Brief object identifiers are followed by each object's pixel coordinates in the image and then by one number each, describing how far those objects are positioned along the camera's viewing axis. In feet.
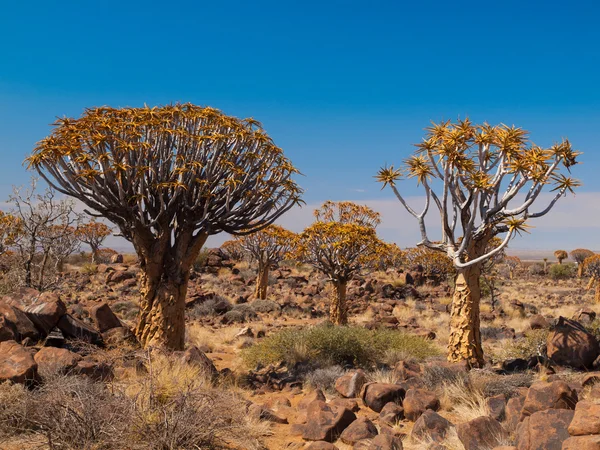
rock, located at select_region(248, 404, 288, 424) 20.89
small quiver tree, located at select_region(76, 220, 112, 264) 121.80
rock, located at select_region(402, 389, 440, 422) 20.63
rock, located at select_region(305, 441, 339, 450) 16.69
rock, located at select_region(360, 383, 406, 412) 22.47
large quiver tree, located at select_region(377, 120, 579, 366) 26.37
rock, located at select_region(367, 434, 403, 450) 16.11
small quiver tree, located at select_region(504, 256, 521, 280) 147.64
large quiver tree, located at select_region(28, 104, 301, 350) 27.78
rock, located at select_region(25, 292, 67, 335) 28.91
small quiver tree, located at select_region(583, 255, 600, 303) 109.04
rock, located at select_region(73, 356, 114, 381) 21.02
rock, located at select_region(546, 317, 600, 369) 27.34
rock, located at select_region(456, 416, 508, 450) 15.79
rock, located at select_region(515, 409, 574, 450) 13.65
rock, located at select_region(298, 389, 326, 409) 22.54
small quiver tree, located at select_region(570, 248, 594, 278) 140.46
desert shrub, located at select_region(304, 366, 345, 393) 27.06
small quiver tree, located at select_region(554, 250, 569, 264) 172.94
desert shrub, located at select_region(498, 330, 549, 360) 31.35
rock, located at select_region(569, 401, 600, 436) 12.92
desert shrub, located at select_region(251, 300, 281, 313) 63.87
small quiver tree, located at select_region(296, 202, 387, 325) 49.98
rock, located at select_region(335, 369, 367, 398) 24.81
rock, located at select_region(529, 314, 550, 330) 47.48
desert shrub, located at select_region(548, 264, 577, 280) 140.97
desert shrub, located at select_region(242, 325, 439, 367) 33.94
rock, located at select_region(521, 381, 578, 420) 16.84
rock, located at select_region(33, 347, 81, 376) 20.48
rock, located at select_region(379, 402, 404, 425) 20.40
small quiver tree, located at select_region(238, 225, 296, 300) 73.20
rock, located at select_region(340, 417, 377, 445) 18.01
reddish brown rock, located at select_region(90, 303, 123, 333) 32.17
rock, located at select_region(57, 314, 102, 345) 29.91
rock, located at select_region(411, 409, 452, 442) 17.51
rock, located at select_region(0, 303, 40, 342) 26.39
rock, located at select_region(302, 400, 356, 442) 18.80
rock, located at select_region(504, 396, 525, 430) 17.32
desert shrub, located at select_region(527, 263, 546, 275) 156.49
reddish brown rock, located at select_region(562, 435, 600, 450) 12.01
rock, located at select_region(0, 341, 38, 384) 18.67
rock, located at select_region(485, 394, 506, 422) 19.03
